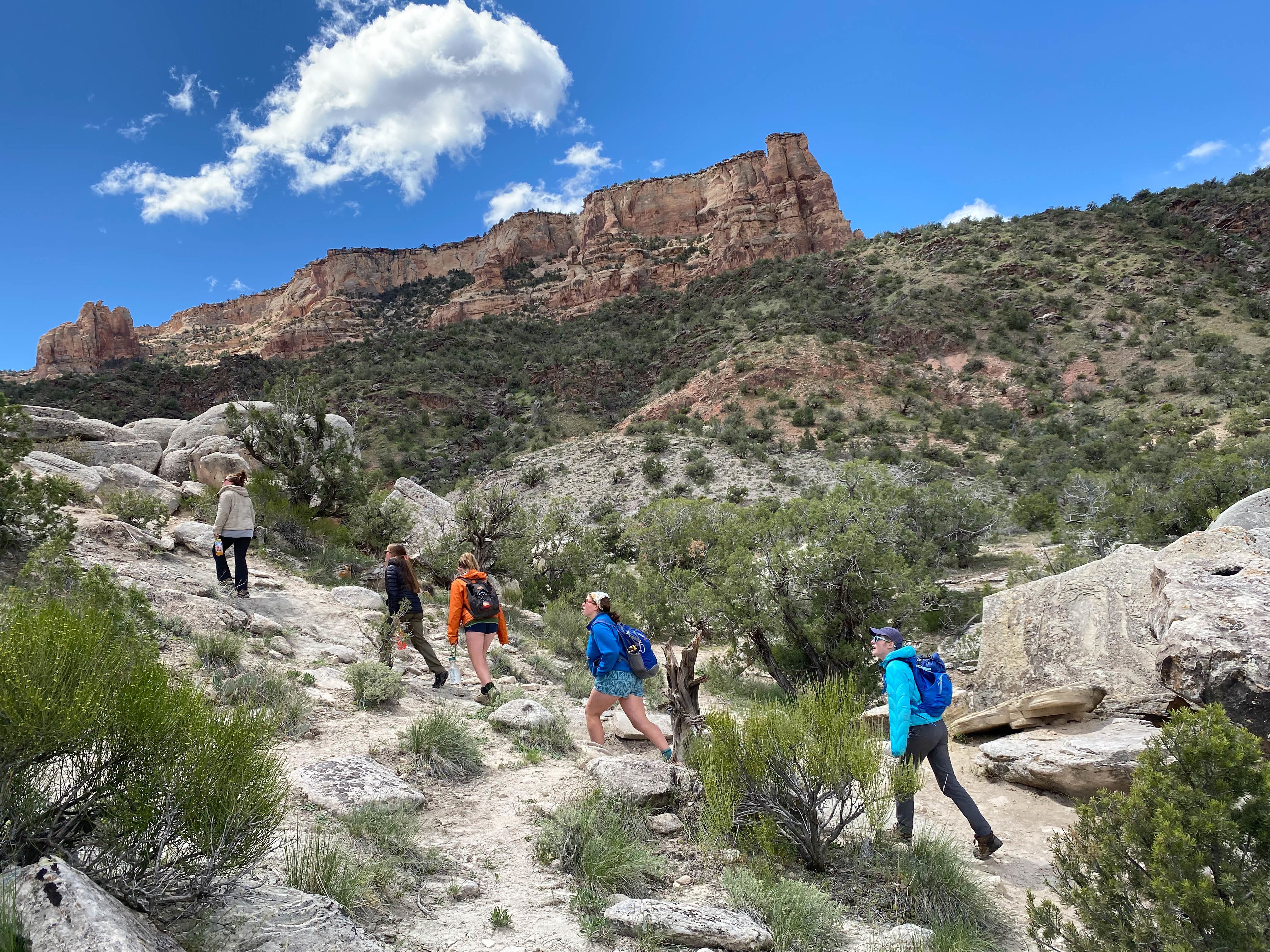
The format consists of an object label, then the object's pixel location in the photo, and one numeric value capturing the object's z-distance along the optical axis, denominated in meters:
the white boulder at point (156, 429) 16.97
